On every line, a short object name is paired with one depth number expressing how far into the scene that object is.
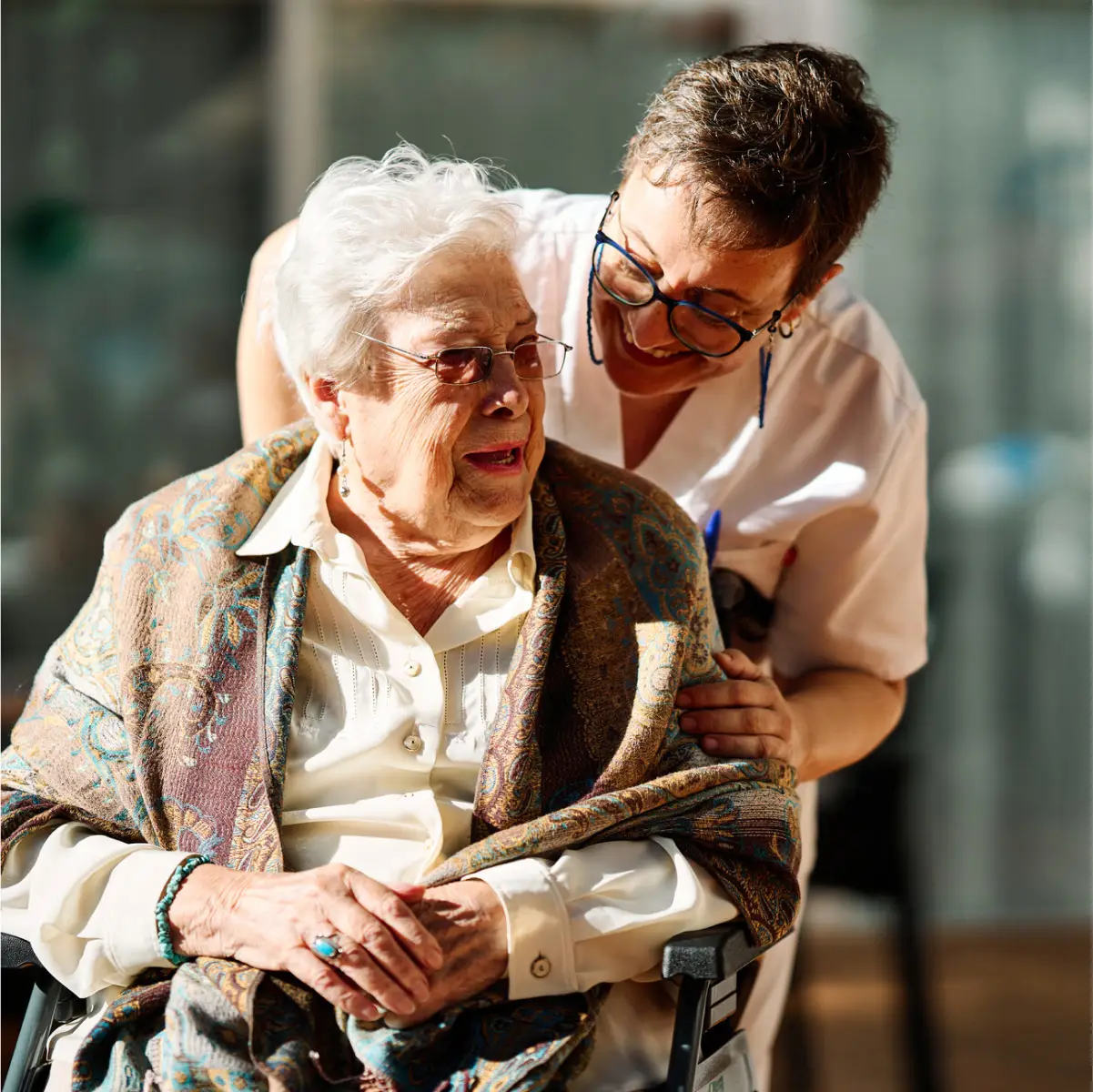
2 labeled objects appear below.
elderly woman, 2.34
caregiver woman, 2.45
